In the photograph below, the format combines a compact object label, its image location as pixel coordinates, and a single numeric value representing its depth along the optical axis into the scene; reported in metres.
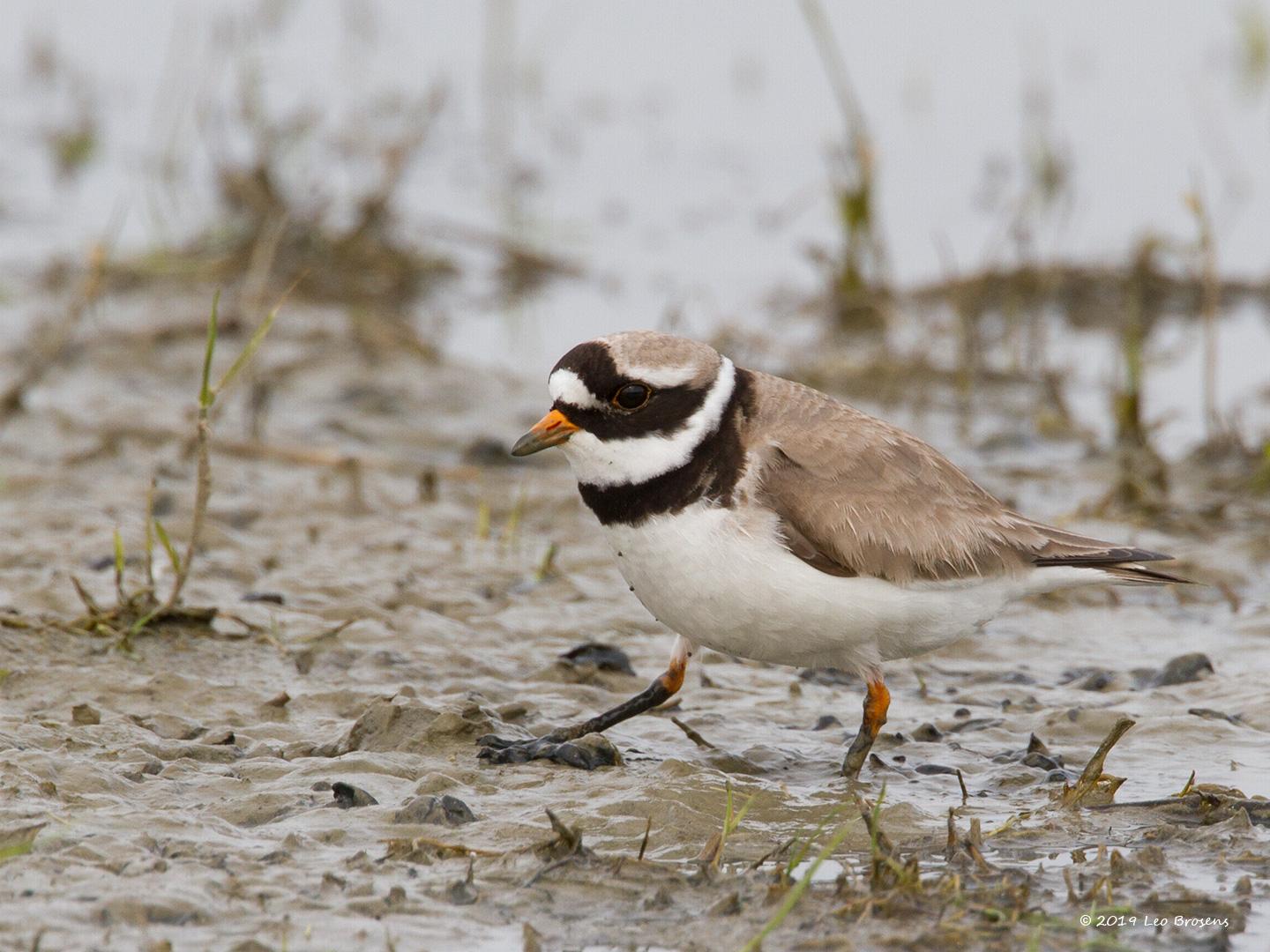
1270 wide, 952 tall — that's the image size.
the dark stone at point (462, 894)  7.80
